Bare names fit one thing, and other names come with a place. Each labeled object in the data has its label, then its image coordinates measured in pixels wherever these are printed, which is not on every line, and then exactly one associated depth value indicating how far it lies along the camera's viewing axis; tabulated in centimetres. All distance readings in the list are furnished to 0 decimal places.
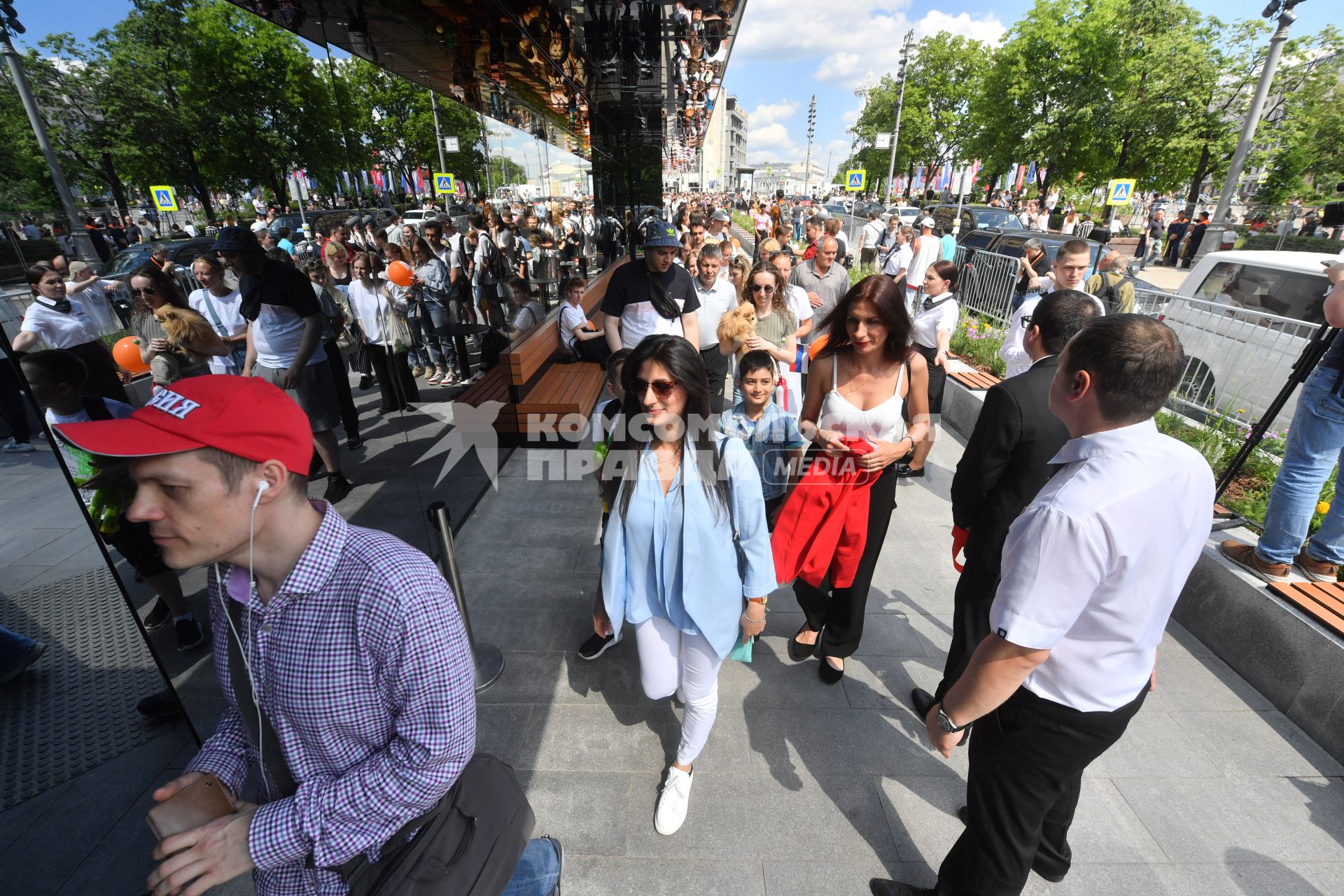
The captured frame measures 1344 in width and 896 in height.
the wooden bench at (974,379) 640
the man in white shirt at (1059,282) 411
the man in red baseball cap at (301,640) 107
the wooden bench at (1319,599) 277
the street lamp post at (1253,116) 993
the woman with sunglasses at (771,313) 489
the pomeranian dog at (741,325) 466
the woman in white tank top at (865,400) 269
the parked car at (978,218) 2039
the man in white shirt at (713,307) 514
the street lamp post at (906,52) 2593
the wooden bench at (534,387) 611
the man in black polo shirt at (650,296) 445
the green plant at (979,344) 723
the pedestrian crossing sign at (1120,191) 1129
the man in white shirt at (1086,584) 136
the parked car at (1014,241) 1151
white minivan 510
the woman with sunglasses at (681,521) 209
